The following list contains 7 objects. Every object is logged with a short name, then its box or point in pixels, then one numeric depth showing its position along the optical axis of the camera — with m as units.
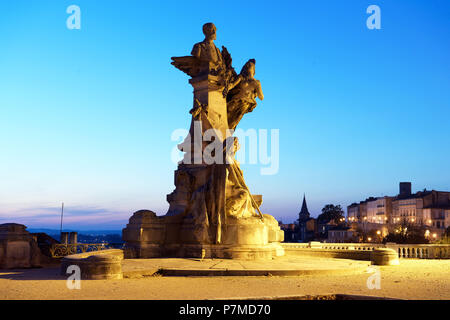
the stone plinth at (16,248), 13.52
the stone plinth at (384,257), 15.31
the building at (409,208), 90.75
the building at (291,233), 147.90
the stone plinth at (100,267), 10.52
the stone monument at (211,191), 14.80
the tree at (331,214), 125.83
